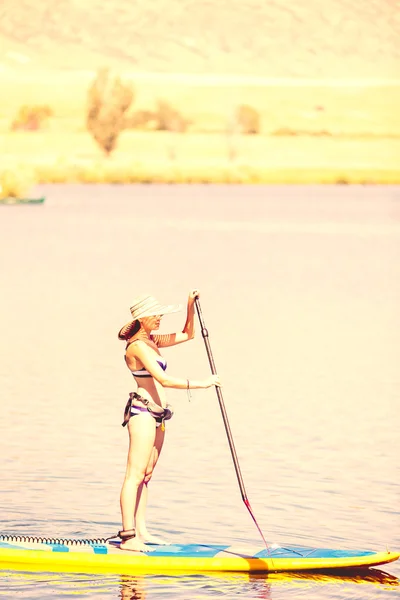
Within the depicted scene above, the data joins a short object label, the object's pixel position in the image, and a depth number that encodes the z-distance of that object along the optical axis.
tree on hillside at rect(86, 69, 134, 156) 142.38
